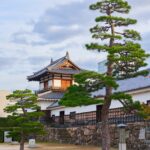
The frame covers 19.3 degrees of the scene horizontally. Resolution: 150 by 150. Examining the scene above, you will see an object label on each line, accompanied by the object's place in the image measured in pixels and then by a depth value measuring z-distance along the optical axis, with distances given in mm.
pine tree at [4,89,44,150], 27016
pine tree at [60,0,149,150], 19891
